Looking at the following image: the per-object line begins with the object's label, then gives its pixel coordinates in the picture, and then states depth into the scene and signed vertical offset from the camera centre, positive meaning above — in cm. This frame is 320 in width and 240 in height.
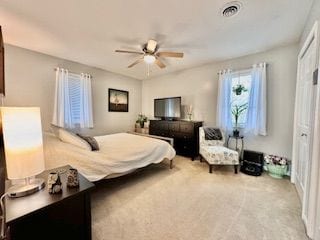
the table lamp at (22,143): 97 -20
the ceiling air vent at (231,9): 189 +132
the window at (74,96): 384 +43
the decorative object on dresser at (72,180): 125 -54
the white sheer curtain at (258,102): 325 +24
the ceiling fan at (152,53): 278 +116
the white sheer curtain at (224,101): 374 +31
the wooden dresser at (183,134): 402 -56
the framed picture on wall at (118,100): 486 +41
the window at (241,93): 354 +48
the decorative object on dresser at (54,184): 115 -53
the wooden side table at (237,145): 361 -72
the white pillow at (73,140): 229 -41
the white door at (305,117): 179 -5
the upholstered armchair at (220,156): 314 -87
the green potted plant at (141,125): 539 -41
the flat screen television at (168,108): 452 +16
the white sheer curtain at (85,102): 401 +29
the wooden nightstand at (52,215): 94 -69
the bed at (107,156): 199 -62
